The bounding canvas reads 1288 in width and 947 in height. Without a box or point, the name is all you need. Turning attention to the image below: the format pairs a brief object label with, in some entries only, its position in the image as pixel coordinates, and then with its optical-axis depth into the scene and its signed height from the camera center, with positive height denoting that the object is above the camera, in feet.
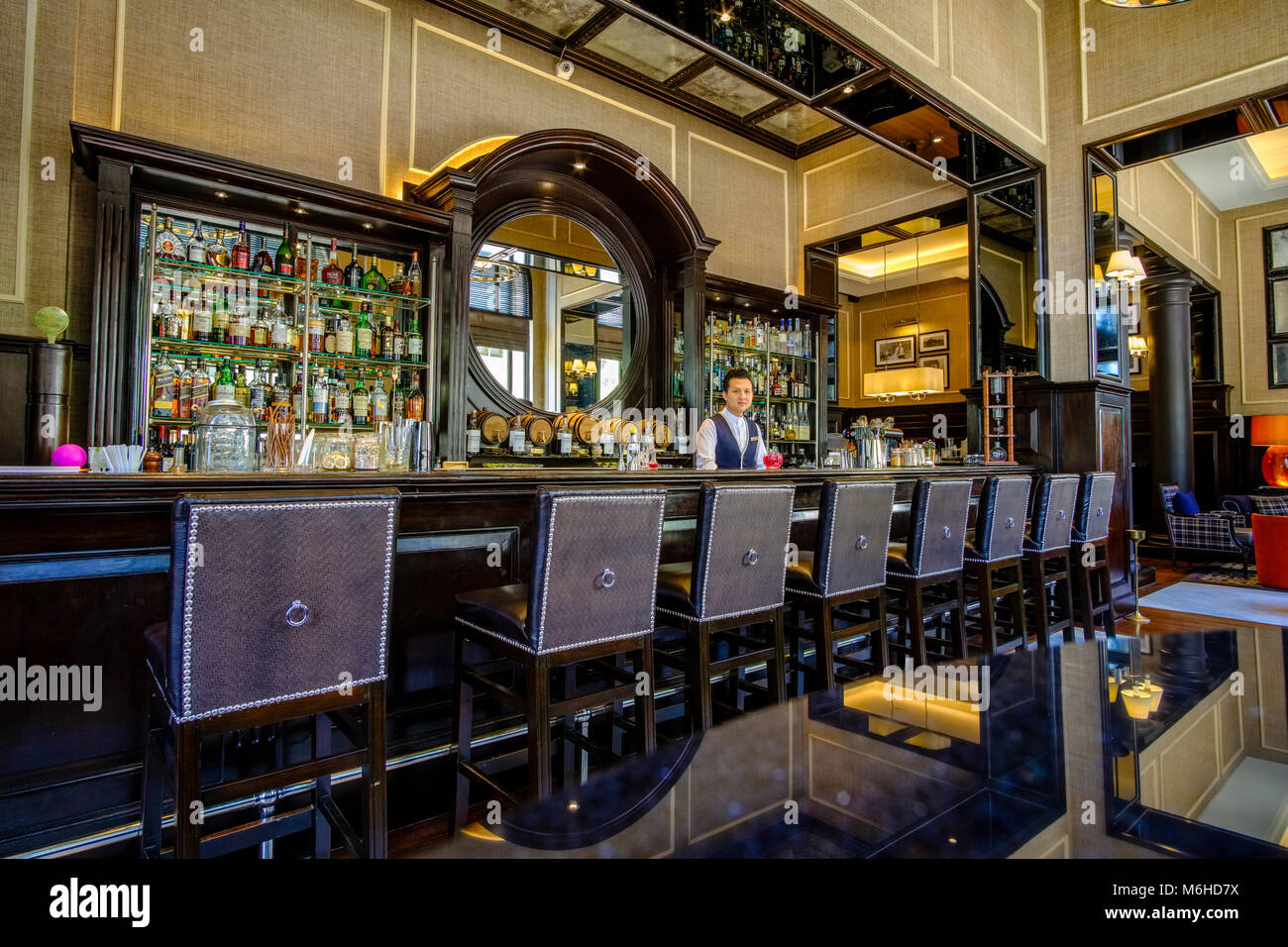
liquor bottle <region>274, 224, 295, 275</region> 11.79 +4.16
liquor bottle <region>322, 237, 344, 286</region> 12.34 +4.05
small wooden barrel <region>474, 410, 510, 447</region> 14.47 +1.52
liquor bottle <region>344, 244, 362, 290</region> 12.56 +4.08
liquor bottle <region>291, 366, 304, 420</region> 12.01 +1.84
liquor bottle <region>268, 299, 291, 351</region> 11.82 +2.86
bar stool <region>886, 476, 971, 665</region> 9.12 -0.73
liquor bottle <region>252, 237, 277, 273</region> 11.58 +3.99
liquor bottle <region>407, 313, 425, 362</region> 13.14 +2.90
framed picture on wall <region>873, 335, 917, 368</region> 33.76 +7.25
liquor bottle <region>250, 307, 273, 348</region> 11.60 +2.88
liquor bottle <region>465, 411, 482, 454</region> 14.14 +1.29
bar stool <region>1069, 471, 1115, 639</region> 12.77 -0.59
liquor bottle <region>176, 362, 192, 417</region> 11.07 +1.75
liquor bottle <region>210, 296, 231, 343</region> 11.31 +2.92
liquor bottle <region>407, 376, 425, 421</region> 13.00 +1.76
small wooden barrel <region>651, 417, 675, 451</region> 16.83 +1.56
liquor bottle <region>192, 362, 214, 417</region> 11.17 +1.87
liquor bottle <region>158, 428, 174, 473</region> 10.93 +0.86
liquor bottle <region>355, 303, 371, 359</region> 12.72 +3.02
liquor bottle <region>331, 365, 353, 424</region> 12.55 +1.82
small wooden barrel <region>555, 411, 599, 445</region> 15.84 +1.70
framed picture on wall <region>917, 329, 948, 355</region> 32.58 +7.36
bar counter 5.32 -0.89
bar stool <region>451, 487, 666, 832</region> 5.65 -0.96
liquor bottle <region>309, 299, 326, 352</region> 12.17 +3.02
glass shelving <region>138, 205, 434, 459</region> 10.87 +3.23
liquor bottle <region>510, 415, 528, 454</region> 14.84 +1.31
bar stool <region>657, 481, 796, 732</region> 6.81 -0.86
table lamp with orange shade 26.50 +2.10
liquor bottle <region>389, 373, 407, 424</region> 13.00 +1.86
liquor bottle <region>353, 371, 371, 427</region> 12.73 +1.79
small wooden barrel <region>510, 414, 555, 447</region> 15.24 +1.57
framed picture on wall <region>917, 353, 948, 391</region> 32.45 +6.39
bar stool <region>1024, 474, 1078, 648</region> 11.57 -0.77
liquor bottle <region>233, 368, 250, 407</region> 11.46 +1.87
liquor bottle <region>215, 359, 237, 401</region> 10.72 +1.87
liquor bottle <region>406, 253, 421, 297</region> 13.16 +4.22
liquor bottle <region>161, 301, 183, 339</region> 10.84 +2.81
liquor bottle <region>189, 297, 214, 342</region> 11.13 +2.91
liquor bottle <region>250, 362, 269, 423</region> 11.59 +1.74
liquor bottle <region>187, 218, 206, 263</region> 11.04 +4.02
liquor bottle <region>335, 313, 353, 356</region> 12.43 +2.97
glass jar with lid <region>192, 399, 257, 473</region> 6.79 +0.61
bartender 14.19 +1.31
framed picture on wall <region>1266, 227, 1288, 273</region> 28.37 +10.10
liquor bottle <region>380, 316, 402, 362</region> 12.98 +3.03
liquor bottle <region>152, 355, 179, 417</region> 10.80 +1.77
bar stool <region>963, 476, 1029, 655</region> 10.40 -0.74
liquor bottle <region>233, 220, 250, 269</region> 11.37 +4.05
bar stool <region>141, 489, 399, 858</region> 4.28 -0.91
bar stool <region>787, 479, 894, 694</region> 7.94 -0.83
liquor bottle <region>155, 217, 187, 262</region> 10.80 +4.04
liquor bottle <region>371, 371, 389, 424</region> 12.87 +1.82
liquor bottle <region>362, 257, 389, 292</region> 12.75 +4.06
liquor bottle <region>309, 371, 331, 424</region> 12.19 +1.76
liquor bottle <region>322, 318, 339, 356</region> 12.34 +2.82
